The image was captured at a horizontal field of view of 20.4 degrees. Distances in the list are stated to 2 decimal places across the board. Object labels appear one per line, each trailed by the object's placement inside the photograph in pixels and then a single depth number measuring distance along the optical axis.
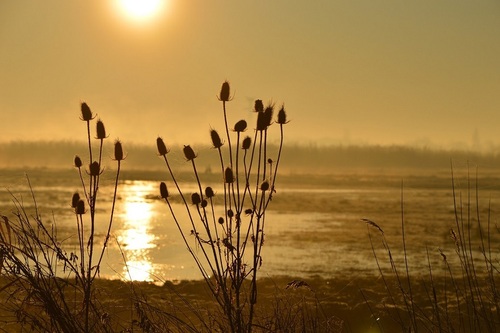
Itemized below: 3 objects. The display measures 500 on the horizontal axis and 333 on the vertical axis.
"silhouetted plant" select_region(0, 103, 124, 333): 6.45
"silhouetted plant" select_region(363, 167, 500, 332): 7.26
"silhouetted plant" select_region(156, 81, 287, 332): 6.22
